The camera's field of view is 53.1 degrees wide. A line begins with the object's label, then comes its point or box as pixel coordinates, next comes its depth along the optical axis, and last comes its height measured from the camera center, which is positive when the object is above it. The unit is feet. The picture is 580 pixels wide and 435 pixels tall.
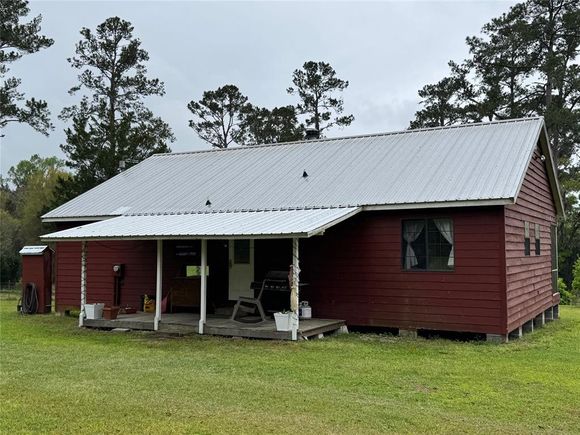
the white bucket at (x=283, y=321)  33.30 -4.02
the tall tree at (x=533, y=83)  90.27 +28.54
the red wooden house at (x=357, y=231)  34.50 +1.23
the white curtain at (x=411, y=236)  36.48 +0.98
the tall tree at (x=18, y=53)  77.25 +26.47
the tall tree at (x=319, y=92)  111.14 +30.75
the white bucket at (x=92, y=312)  40.57 -4.33
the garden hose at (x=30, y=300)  51.01 -4.43
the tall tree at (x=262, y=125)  114.52 +24.91
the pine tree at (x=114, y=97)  92.38 +26.20
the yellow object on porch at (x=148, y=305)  45.52 -4.30
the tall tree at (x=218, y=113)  114.73 +27.43
